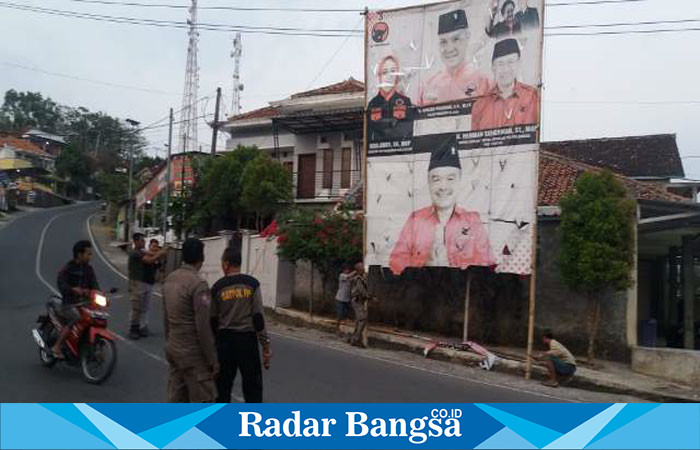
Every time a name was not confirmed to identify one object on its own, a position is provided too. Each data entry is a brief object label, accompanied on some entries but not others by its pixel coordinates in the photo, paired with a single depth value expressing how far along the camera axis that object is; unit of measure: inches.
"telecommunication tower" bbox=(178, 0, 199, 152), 1540.6
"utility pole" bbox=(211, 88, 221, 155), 1146.0
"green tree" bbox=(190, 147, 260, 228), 1042.7
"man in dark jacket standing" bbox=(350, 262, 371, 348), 553.6
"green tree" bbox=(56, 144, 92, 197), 2859.3
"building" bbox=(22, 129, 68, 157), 3275.1
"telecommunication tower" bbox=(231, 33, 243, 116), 1524.4
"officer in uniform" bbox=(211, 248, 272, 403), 227.6
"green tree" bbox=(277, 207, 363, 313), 633.0
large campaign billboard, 478.3
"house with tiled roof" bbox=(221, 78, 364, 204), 998.4
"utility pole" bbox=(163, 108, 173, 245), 1103.0
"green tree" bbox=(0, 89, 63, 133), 3806.6
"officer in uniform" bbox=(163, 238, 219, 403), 210.2
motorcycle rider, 342.0
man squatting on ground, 439.5
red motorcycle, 329.1
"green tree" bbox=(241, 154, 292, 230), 967.0
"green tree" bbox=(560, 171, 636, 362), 483.5
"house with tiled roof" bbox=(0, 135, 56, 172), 2844.5
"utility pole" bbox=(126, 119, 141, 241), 1773.7
